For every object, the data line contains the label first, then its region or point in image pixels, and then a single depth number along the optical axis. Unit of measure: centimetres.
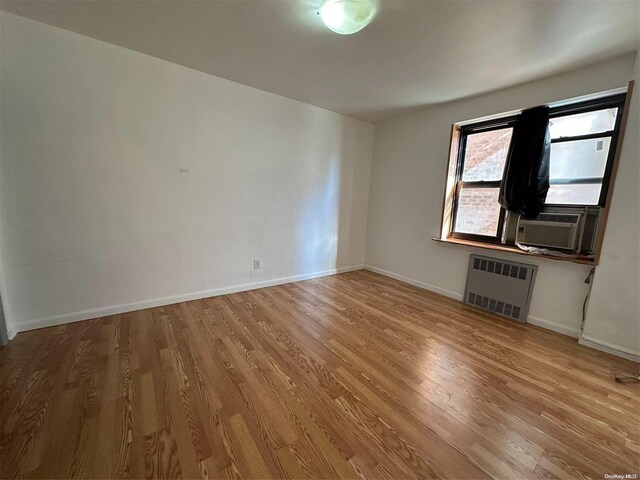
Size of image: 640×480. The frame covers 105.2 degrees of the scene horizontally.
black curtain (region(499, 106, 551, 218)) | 247
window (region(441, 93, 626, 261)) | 227
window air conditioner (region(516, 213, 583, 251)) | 238
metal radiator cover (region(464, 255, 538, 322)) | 261
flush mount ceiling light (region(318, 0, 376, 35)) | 156
